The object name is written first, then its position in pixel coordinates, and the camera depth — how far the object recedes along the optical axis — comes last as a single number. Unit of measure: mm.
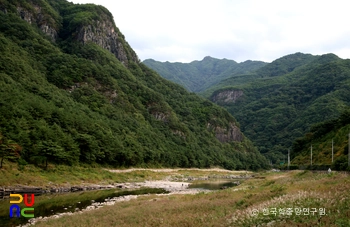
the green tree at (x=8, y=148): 51206
